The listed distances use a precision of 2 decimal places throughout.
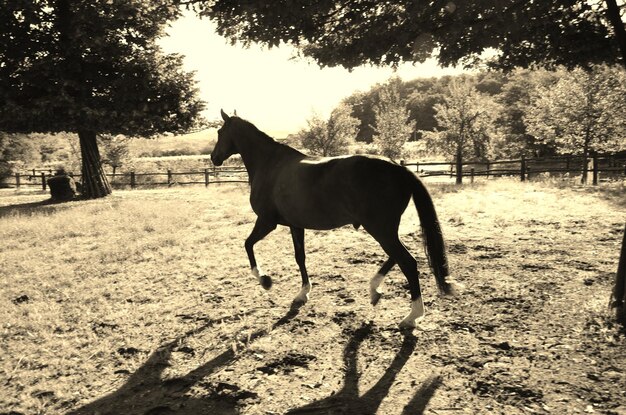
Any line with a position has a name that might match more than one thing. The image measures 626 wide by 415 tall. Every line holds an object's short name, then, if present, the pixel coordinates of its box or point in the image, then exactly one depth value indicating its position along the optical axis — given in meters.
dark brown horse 4.05
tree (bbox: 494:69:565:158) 40.47
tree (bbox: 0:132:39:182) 34.40
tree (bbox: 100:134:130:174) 35.78
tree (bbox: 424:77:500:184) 27.08
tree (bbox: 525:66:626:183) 21.17
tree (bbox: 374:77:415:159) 34.51
